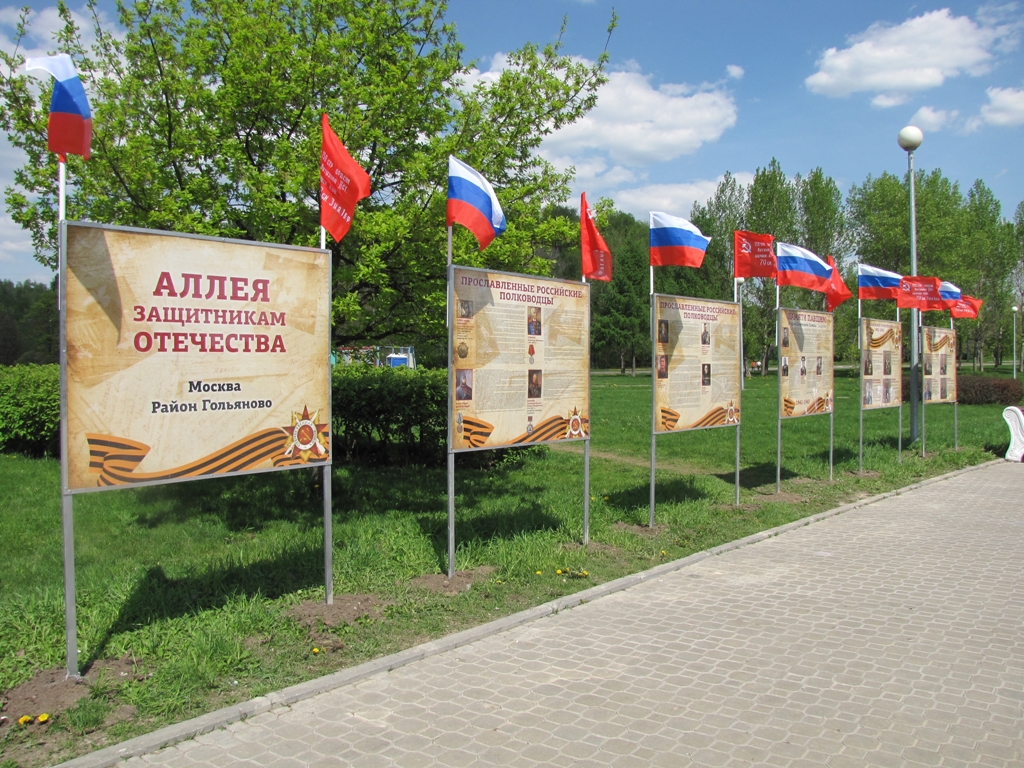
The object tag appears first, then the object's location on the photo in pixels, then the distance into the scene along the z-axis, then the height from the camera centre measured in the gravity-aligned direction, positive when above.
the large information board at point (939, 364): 16.52 +0.37
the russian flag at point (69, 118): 4.42 +1.57
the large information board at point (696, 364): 9.19 +0.22
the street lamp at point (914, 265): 15.47 +2.56
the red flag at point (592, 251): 7.91 +1.41
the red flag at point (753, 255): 10.54 +1.78
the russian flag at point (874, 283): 14.50 +1.89
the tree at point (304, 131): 8.17 +2.94
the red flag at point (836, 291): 12.62 +1.52
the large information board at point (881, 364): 13.94 +0.33
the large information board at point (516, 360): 6.73 +0.22
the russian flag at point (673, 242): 8.84 +1.64
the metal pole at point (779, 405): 11.26 -0.37
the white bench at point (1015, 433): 15.74 -1.12
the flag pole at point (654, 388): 8.77 -0.07
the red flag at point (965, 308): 18.00 +1.75
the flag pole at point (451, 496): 6.46 -0.99
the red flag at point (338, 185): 5.96 +1.58
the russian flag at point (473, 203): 6.55 +1.59
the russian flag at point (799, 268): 11.52 +1.76
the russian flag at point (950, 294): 17.23 +1.99
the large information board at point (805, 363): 11.73 +0.29
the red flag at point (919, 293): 15.41 +1.79
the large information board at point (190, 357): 4.54 +0.18
